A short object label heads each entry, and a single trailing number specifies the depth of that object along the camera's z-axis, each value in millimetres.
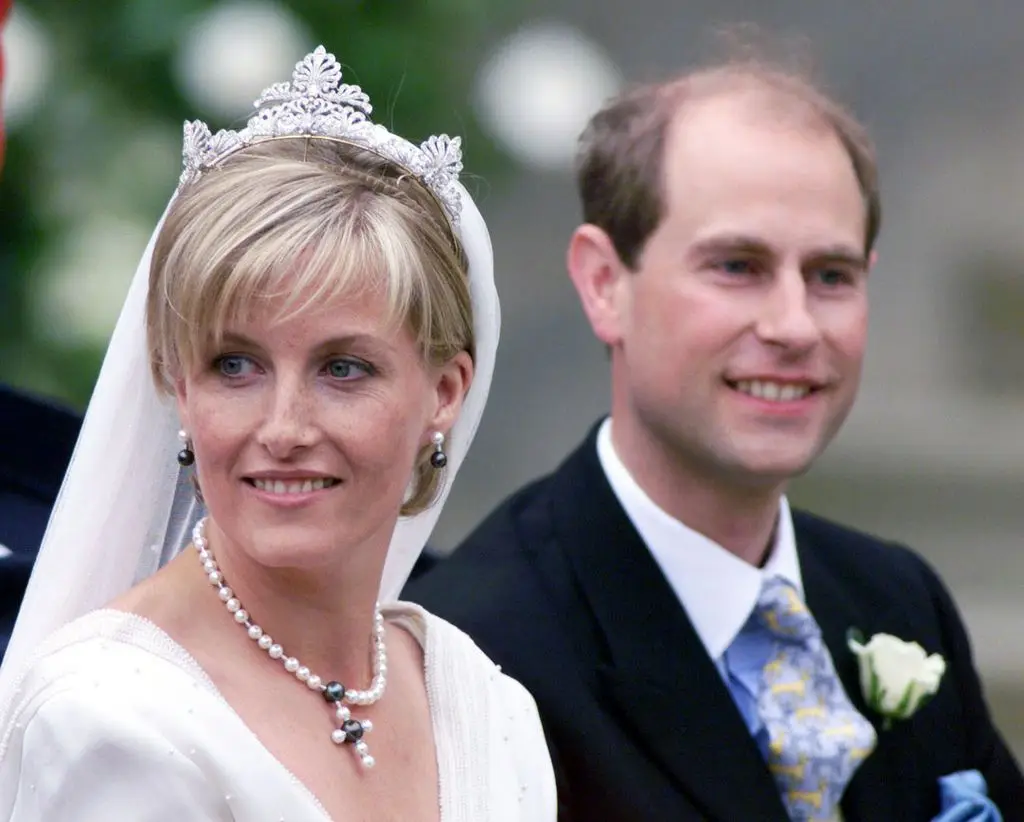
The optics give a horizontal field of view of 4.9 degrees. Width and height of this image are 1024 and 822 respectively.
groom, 6746
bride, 6307
